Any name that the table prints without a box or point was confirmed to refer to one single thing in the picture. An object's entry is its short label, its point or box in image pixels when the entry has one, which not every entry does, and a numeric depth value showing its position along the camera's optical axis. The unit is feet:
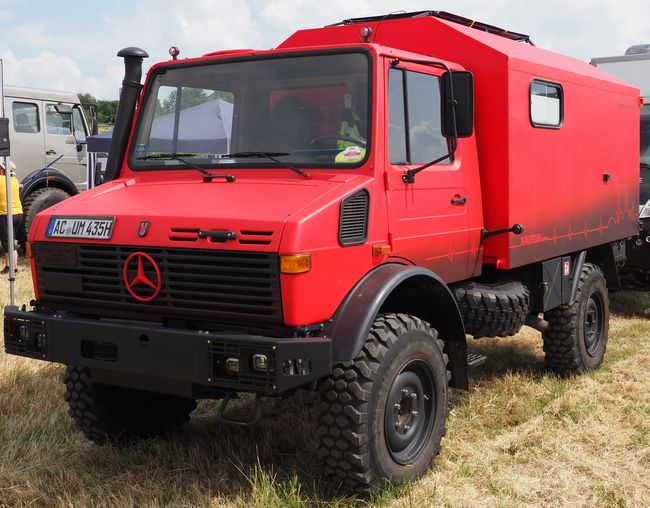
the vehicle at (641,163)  26.71
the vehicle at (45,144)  39.37
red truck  11.23
